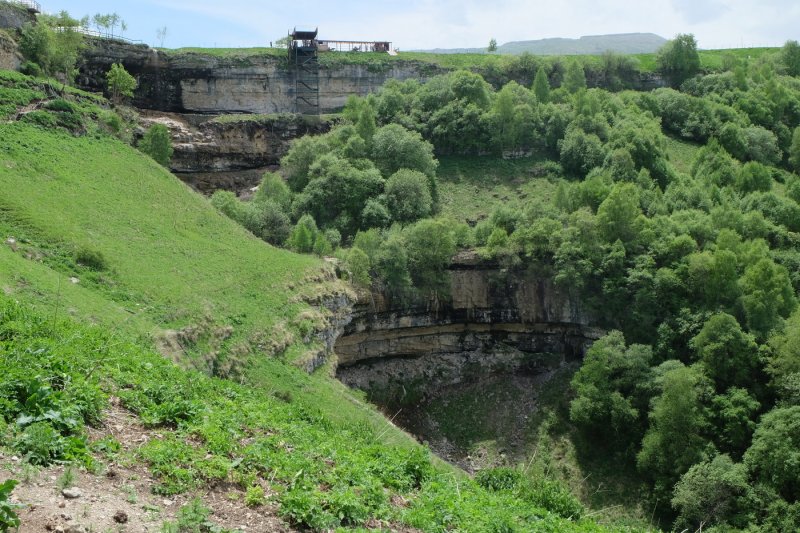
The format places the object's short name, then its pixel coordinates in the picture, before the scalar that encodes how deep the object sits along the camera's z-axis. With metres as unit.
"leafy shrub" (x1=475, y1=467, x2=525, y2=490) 21.50
